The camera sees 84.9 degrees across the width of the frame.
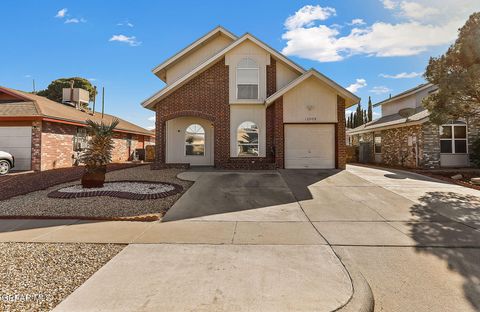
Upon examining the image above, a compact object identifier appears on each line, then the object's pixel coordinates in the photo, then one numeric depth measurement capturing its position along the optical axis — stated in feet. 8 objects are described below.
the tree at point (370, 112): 140.67
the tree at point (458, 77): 33.55
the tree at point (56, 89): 139.17
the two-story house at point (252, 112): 45.32
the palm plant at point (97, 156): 30.14
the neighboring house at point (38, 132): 49.83
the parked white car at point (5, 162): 46.74
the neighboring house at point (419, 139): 53.67
